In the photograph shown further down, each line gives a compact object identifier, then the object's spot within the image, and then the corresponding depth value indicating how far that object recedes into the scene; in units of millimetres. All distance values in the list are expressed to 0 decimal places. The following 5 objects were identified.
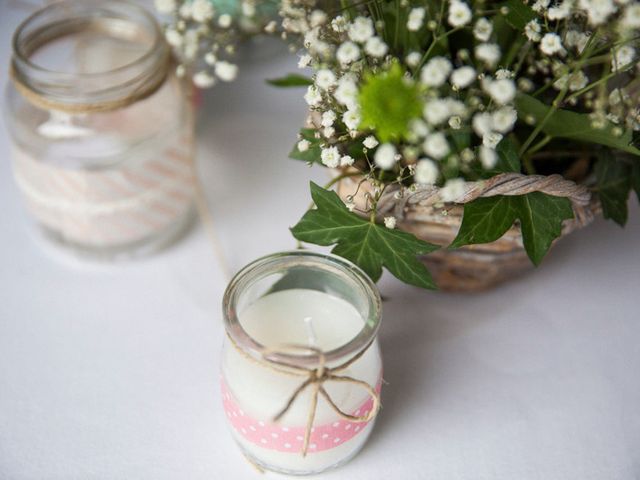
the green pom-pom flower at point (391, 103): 480
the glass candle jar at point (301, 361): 554
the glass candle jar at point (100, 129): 745
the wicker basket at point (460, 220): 584
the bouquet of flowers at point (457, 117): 496
